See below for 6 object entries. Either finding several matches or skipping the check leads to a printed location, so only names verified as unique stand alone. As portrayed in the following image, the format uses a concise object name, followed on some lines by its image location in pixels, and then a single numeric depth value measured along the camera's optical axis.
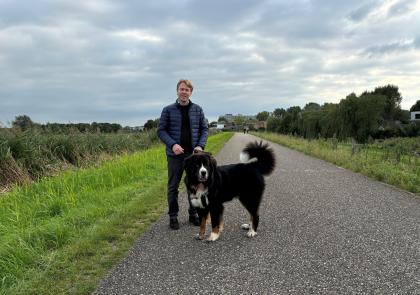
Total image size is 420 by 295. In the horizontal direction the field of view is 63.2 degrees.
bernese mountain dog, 5.06
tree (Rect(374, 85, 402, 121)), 74.62
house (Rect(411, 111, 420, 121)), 91.54
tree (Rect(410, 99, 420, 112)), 102.56
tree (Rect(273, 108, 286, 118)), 147.73
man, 5.82
